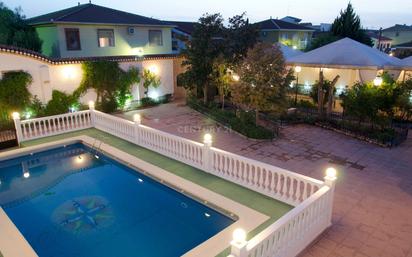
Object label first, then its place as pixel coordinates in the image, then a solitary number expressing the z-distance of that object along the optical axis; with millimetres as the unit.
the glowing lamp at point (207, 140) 8991
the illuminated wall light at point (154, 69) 20883
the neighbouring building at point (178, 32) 33375
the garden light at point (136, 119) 11716
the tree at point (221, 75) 16844
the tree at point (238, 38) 17078
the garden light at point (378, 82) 13115
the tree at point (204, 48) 17516
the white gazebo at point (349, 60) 15959
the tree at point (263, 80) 12703
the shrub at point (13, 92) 14375
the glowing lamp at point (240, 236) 4241
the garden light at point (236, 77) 13575
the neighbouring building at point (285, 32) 40094
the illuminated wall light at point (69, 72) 16734
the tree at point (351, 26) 36875
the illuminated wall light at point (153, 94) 21220
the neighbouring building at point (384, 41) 56844
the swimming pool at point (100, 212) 6562
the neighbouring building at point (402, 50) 34812
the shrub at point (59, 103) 15883
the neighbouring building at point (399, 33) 61281
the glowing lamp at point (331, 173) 6311
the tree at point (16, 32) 23234
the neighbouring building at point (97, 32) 21984
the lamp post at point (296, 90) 17609
